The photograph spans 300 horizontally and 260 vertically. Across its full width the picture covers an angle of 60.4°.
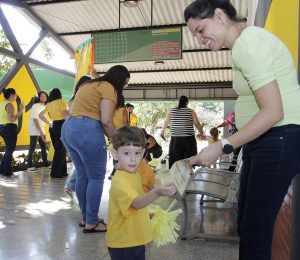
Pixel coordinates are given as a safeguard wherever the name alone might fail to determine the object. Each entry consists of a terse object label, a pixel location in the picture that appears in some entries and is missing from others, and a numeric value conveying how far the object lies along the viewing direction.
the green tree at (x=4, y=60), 7.33
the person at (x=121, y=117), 2.90
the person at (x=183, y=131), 3.98
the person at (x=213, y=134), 6.49
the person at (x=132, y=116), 7.11
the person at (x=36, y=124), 5.32
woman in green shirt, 0.99
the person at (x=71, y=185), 3.15
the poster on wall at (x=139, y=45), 5.95
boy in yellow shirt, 1.22
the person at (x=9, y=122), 4.61
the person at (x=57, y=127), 4.55
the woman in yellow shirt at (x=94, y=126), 2.17
